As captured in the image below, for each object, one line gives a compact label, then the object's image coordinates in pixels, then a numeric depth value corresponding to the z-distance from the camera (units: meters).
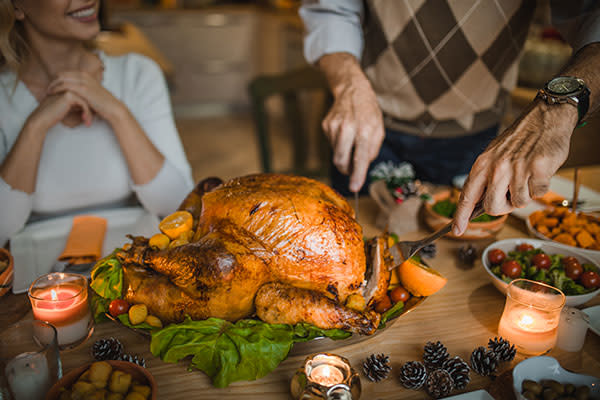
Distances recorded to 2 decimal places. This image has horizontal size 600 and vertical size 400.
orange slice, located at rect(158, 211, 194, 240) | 1.00
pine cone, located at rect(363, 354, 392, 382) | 0.77
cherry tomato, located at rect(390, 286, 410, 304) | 0.93
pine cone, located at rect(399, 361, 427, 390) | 0.75
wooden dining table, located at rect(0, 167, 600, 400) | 0.77
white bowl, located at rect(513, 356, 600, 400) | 0.70
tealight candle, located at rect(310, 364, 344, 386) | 0.66
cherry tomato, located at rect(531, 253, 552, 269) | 1.03
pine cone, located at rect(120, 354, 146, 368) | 0.79
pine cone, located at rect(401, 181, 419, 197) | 1.36
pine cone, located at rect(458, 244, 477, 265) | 1.16
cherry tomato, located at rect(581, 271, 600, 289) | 0.96
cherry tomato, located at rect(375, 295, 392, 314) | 0.92
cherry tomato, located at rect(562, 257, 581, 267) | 1.02
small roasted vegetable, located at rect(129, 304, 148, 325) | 0.84
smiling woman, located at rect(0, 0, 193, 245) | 1.33
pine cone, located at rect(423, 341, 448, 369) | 0.81
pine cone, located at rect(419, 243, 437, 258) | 1.19
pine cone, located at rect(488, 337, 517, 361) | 0.81
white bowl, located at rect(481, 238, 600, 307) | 0.91
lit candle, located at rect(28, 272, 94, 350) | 0.83
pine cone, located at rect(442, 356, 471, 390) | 0.76
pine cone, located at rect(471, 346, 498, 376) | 0.78
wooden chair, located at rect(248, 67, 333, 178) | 2.50
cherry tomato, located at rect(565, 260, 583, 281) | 1.00
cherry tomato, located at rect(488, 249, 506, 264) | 1.07
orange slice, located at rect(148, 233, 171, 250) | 0.96
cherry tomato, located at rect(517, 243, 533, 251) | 1.11
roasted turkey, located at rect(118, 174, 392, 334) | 0.84
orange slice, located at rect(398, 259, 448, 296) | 0.89
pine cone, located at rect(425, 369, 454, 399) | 0.73
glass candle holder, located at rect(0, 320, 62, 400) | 0.66
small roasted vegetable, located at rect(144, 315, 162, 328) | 0.85
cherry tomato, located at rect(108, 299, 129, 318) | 0.86
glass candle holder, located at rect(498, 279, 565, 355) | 0.82
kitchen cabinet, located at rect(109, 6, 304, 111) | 5.69
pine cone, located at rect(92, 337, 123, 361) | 0.81
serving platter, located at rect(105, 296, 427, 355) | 0.81
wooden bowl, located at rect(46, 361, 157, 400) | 0.64
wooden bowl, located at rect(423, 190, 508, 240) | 1.23
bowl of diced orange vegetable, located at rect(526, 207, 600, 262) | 1.15
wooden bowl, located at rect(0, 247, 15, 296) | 0.96
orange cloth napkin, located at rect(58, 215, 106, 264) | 1.10
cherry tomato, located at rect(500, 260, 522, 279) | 1.02
